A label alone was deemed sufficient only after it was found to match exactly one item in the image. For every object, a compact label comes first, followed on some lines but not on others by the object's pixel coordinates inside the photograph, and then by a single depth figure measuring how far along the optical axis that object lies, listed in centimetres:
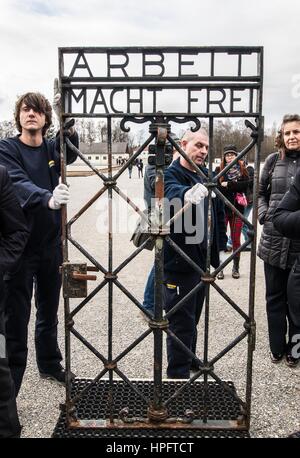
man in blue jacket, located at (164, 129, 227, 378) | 332
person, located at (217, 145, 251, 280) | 680
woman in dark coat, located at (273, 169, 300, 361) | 326
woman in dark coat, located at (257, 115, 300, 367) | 399
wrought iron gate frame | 274
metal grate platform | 298
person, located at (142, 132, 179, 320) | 507
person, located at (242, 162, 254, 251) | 691
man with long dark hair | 325
